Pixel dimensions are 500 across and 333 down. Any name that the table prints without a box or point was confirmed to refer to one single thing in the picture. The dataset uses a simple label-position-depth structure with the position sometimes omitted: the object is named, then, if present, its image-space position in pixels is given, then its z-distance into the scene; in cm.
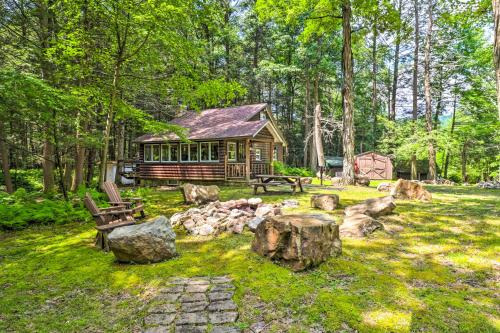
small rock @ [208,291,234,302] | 339
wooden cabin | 1625
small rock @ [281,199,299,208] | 858
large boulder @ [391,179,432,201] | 938
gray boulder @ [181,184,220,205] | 955
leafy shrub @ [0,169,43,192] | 1717
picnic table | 1139
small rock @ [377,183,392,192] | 1235
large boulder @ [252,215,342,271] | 418
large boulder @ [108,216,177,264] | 444
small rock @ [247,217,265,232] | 621
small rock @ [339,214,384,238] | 566
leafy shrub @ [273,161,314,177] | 2316
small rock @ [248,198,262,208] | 821
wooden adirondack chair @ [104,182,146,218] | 672
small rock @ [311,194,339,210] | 805
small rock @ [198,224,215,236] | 617
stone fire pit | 629
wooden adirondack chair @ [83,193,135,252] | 516
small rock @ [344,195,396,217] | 688
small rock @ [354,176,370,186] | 1517
